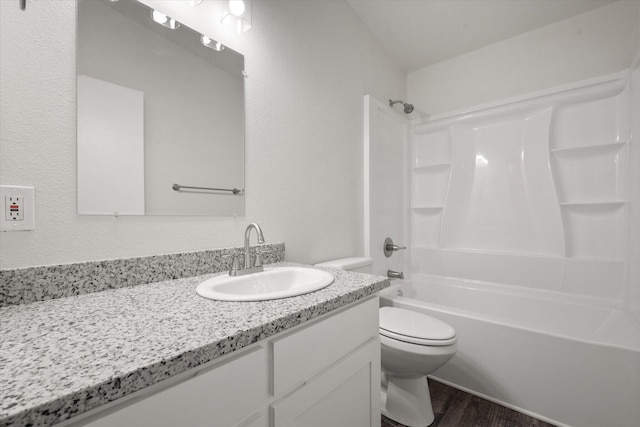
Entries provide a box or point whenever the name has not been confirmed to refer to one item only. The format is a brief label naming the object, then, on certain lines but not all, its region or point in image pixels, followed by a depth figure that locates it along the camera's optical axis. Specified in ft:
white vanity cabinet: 1.46
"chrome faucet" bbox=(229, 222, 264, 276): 3.38
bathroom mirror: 2.76
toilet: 4.22
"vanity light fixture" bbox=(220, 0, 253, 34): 3.73
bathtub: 4.18
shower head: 7.94
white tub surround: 4.58
